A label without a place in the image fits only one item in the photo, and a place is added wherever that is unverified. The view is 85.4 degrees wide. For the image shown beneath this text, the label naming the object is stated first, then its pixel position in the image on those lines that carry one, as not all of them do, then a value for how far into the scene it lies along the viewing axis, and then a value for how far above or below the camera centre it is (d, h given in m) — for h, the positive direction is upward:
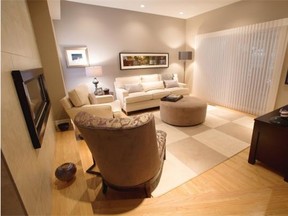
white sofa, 4.06 -0.80
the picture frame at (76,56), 3.97 +0.23
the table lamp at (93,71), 4.02 -0.16
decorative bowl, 1.52 -1.00
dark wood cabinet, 1.79 -1.06
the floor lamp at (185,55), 5.21 +0.13
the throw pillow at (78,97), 2.68 -0.53
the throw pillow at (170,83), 4.90 -0.71
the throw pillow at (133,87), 4.36 -0.68
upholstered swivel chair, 1.21 -0.69
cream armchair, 2.68 -0.69
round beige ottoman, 3.17 -1.05
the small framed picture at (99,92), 4.20 -0.71
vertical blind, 3.32 -0.21
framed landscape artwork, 4.69 +0.05
